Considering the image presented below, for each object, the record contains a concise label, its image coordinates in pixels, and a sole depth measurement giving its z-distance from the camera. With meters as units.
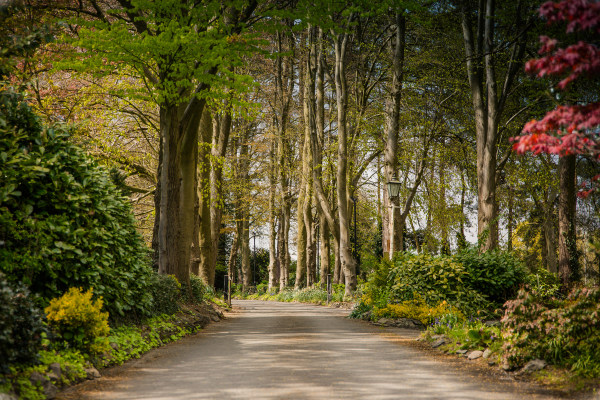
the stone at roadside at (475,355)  8.24
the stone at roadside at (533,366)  6.92
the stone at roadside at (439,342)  9.54
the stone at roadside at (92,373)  6.61
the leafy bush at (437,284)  13.96
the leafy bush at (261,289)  46.38
